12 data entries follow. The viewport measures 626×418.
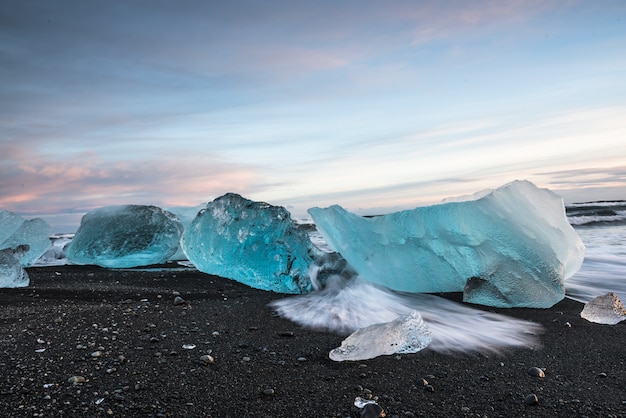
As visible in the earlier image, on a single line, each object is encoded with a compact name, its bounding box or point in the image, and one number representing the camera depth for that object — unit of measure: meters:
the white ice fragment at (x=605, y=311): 3.31
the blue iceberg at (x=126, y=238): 6.03
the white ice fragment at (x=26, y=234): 6.30
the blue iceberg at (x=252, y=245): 4.47
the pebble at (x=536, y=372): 2.24
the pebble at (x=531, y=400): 1.92
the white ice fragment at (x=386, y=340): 2.39
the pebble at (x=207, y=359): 2.26
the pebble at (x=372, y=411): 1.74
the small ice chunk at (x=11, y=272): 4.22
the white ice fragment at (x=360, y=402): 1.84
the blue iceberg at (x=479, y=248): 4.00
